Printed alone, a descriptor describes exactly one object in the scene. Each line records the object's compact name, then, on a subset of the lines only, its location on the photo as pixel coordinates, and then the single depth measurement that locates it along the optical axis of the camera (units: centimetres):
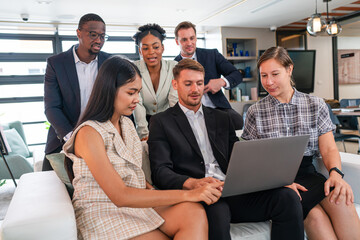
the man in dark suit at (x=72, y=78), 206
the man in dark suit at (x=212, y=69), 244
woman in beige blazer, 221
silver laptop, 128
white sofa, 116
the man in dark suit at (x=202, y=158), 147
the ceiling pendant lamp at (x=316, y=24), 429
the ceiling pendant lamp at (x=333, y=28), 478
